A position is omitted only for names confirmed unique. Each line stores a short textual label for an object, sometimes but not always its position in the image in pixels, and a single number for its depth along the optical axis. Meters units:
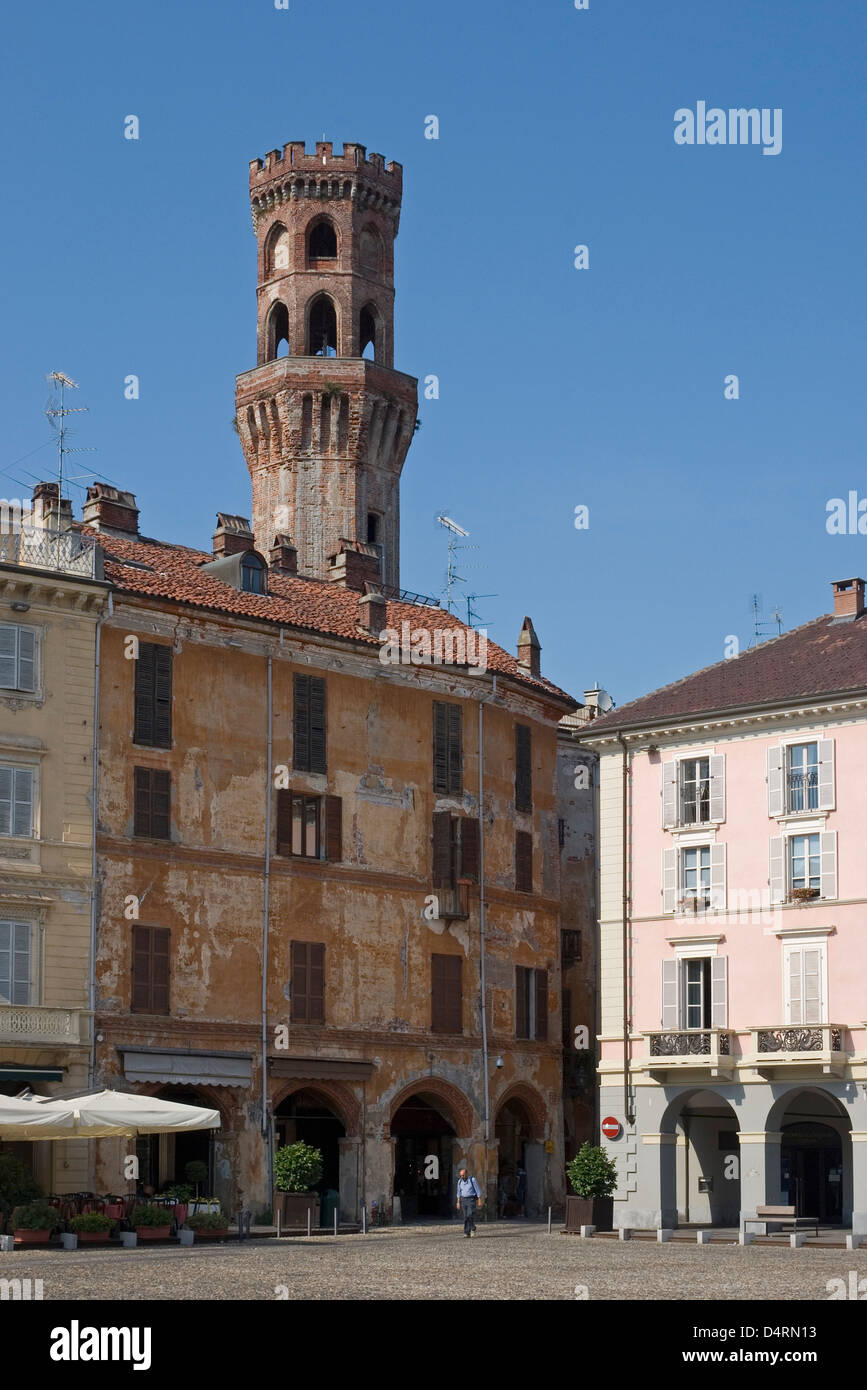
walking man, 42.28
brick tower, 75.94
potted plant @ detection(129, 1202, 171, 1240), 38.25
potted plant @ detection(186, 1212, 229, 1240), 39.38
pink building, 45.25
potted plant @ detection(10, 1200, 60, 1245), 36.38
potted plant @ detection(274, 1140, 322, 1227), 44.06
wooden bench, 43.22
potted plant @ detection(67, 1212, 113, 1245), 37.22
